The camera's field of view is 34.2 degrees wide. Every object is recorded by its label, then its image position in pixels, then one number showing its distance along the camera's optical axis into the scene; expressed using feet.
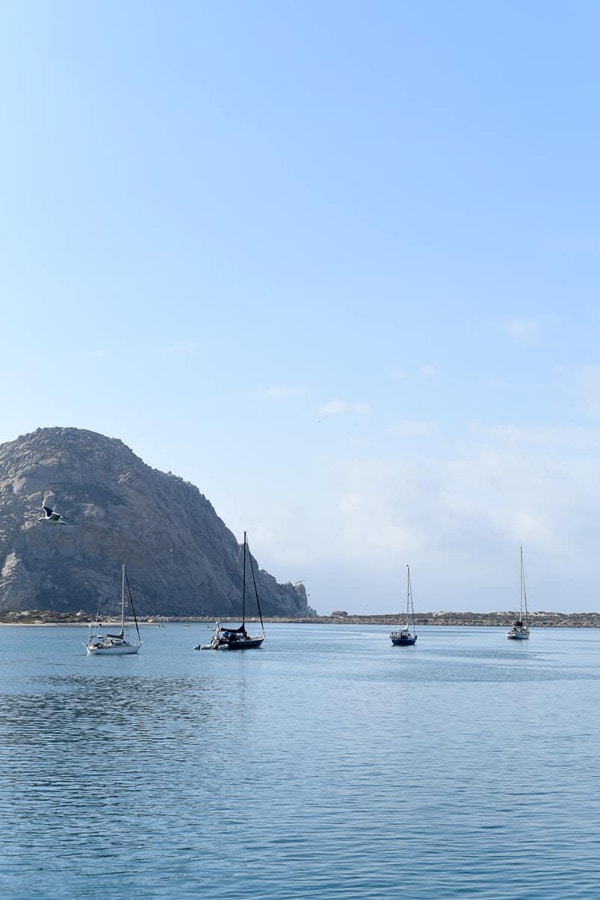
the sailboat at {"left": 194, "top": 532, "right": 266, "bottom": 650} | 509.35
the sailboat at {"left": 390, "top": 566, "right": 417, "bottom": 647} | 596.70
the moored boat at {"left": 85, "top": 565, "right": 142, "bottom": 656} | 453.17
